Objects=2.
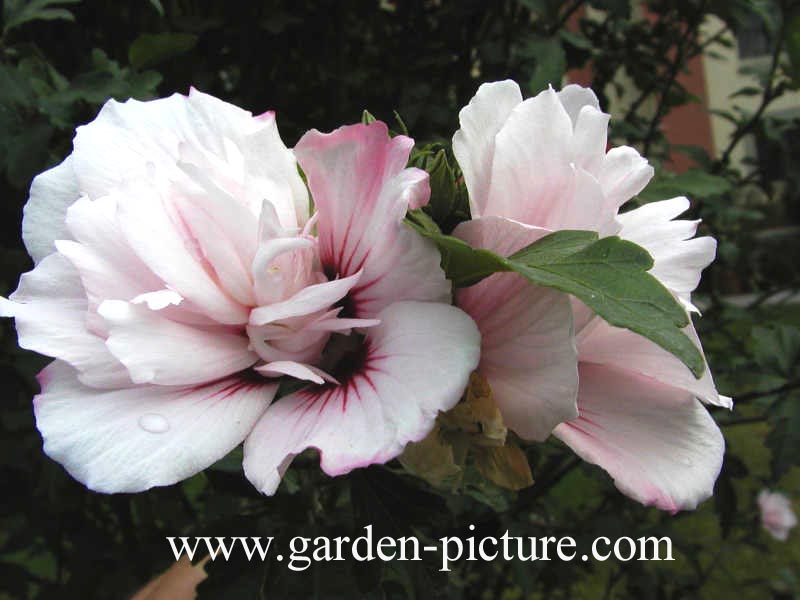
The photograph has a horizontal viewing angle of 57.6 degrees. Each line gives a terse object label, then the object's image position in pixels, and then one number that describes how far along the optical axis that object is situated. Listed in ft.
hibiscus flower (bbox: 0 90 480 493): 0.44
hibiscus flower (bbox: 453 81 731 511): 0.47
